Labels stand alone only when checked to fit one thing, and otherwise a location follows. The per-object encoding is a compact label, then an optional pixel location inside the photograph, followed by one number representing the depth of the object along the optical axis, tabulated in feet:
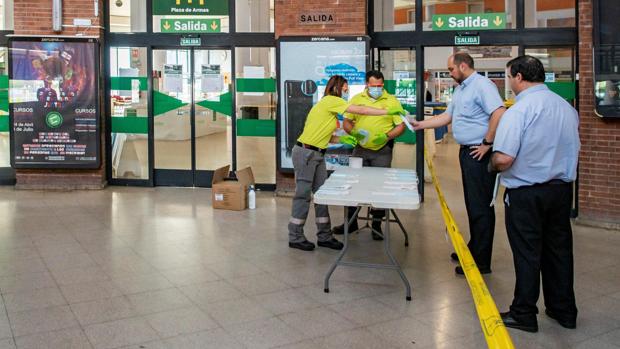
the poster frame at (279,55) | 28.71
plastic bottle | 27.30
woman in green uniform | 19.94
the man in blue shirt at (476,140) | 17.31
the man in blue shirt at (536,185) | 13.19
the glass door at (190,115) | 32.42
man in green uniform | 21.06
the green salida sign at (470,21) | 27.99
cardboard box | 26.78
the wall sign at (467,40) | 28.14
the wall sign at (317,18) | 29.27
